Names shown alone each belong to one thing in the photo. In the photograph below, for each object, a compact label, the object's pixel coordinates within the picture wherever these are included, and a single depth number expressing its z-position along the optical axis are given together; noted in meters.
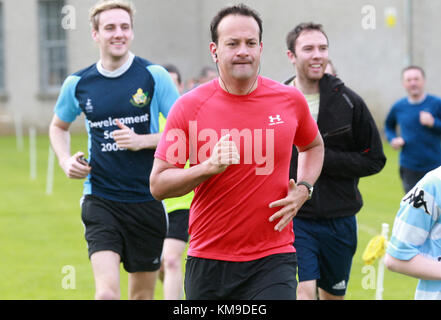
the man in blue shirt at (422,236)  7.37
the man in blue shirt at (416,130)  22.69
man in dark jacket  12.17
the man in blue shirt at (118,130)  12.34
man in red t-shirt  8.53
